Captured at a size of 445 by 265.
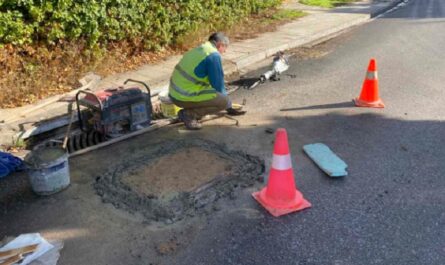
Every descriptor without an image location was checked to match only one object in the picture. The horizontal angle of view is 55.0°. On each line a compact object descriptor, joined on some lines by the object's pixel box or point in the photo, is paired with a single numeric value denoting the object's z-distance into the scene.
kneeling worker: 5.64
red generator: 5.40
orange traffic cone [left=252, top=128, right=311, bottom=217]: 3.98
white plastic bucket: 4.23
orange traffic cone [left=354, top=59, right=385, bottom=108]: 6.51
